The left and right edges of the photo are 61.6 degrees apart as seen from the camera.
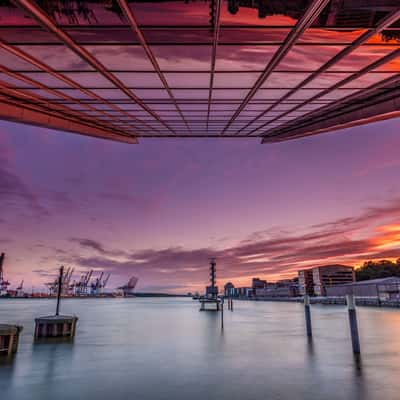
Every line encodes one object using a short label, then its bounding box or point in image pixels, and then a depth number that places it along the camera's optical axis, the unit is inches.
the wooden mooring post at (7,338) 613.0
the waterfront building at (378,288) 2819.9
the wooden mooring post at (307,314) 939.5
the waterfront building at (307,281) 7209.6
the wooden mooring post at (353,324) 660.7
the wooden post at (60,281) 994.0
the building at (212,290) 3713.1
